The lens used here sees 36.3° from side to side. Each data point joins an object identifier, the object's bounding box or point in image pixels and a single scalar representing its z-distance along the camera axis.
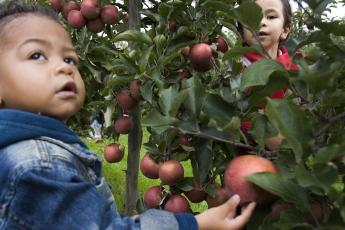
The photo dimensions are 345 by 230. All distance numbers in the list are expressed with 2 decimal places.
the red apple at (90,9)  2.09
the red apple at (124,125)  2.00
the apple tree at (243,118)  0.88
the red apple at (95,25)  2.16
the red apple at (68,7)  2.20
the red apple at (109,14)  2.11
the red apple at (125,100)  1.82
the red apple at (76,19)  2.09
